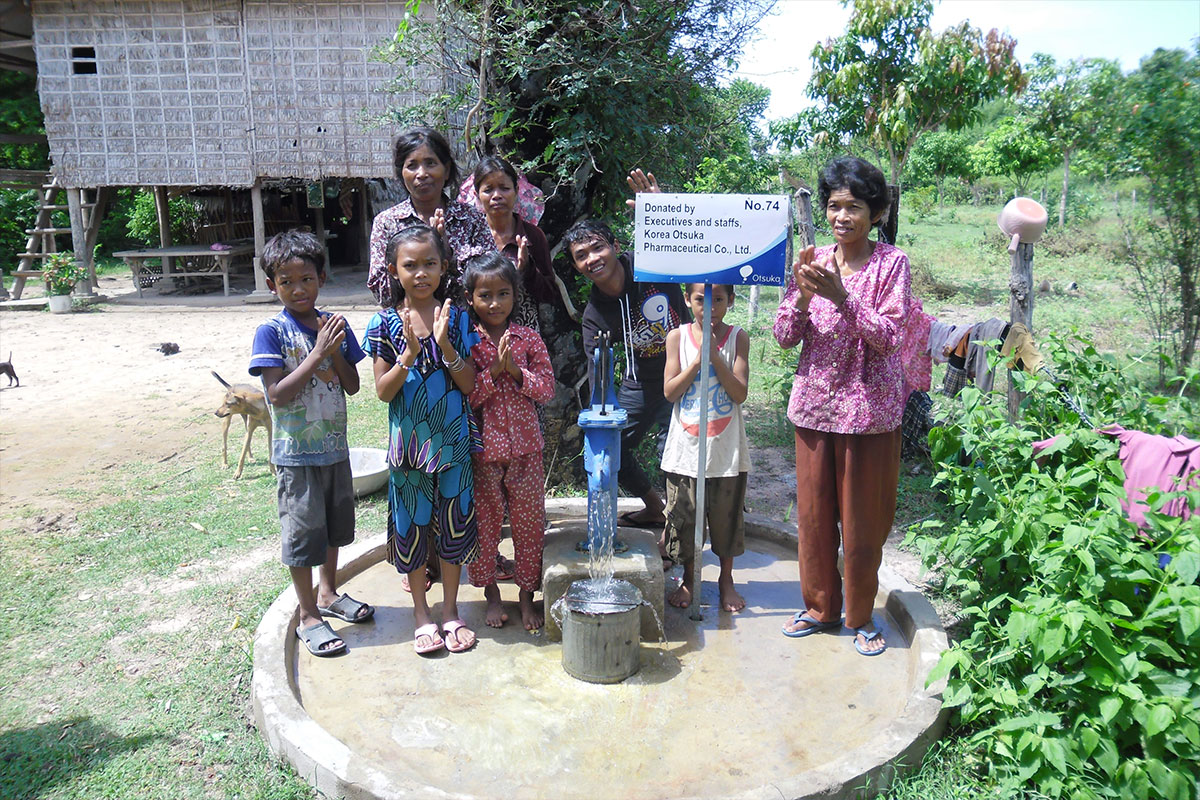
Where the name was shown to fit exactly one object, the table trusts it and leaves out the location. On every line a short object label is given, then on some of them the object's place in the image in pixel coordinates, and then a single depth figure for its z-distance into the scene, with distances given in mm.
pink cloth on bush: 2703
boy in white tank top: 3455
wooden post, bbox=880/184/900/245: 5664
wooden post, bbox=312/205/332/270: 17781
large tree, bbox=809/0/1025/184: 11859
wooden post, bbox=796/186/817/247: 7137
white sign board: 3150
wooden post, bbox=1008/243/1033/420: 4621
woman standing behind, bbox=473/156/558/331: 3490
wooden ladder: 14969
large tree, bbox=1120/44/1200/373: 5328
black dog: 8492
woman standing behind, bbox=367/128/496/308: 3471
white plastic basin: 5074
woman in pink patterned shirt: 2922
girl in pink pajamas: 3279
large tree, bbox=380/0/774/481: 4320
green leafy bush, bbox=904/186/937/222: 23766
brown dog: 5875
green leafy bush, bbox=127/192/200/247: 18188
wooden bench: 14961
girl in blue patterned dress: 3092
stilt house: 13062
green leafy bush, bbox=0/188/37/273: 19609
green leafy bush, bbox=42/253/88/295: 13750
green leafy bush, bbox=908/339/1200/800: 2301
